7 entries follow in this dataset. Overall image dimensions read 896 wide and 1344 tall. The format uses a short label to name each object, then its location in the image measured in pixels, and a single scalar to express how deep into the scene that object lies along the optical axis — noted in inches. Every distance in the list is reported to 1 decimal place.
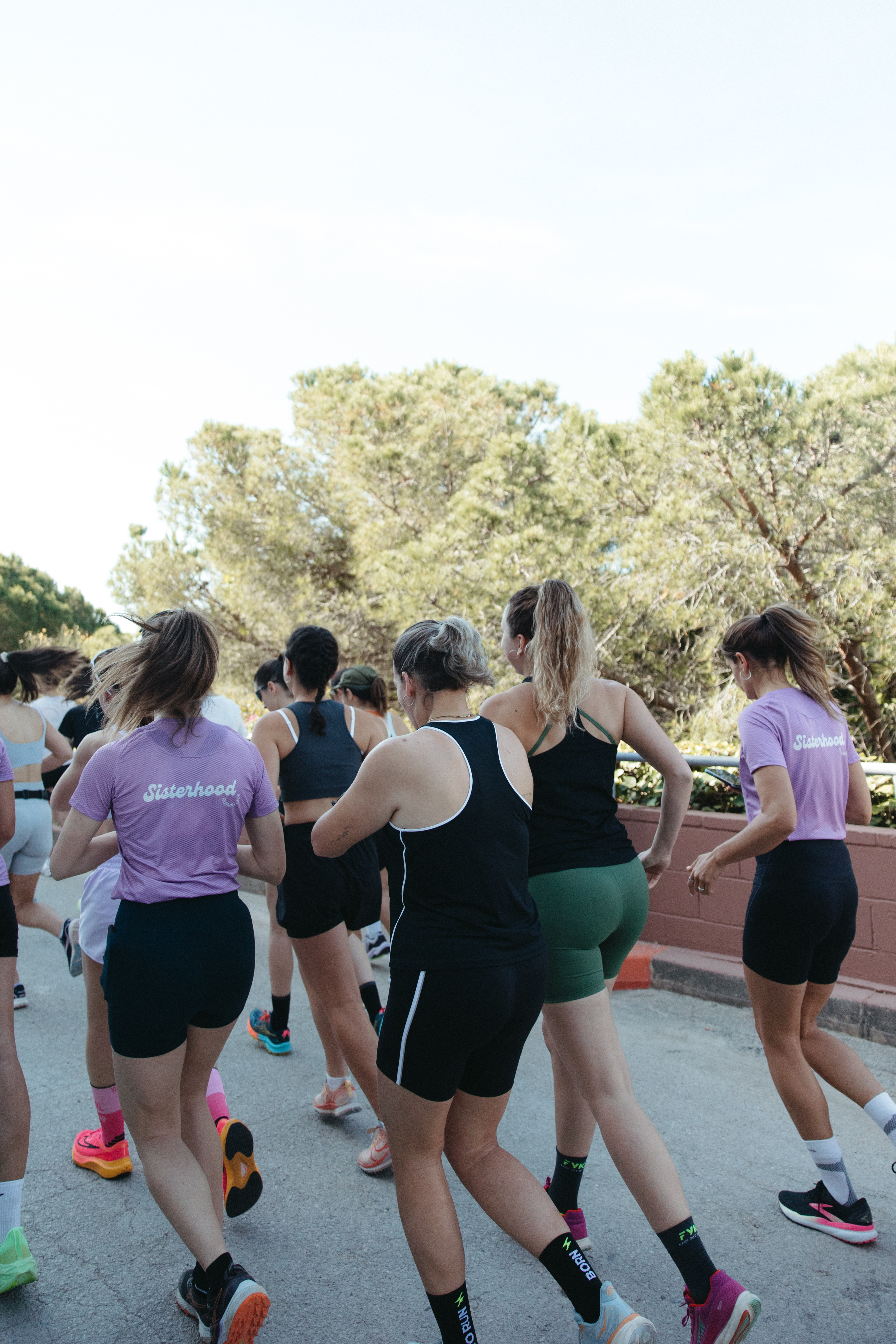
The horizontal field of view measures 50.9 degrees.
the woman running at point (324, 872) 132.0
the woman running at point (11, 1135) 104.7
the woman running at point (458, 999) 80.5
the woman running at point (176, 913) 88.8
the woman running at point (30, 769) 187.0
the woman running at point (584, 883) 91.8
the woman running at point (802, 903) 113.0
